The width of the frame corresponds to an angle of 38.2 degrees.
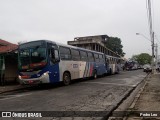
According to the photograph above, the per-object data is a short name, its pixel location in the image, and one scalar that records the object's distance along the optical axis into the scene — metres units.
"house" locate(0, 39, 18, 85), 17.30
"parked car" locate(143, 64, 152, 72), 43.71
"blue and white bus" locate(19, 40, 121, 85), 14.17
